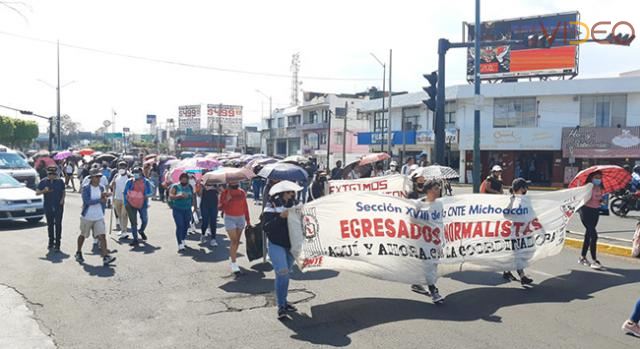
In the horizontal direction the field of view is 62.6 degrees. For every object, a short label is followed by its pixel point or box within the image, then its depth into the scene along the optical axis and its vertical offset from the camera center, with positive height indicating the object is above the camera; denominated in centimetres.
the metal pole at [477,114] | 1559 +129
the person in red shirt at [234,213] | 876 -99
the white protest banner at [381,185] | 1116 -62
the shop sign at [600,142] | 3294 +108
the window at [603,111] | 3438 +319
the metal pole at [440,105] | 1349 +133
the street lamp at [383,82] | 3838 +565
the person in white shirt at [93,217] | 952 -118
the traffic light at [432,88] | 1354 +176
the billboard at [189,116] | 9081 +656
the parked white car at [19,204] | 1365 -138
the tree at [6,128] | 5581 +248
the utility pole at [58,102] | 4434 +428
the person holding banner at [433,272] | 694 -156
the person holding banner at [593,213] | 900 -95
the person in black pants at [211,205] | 1116 -109
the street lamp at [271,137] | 7109 +242
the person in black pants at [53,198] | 1059 -93
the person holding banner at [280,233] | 641 -97
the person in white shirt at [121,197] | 1224 -103
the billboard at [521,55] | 3847 +770
